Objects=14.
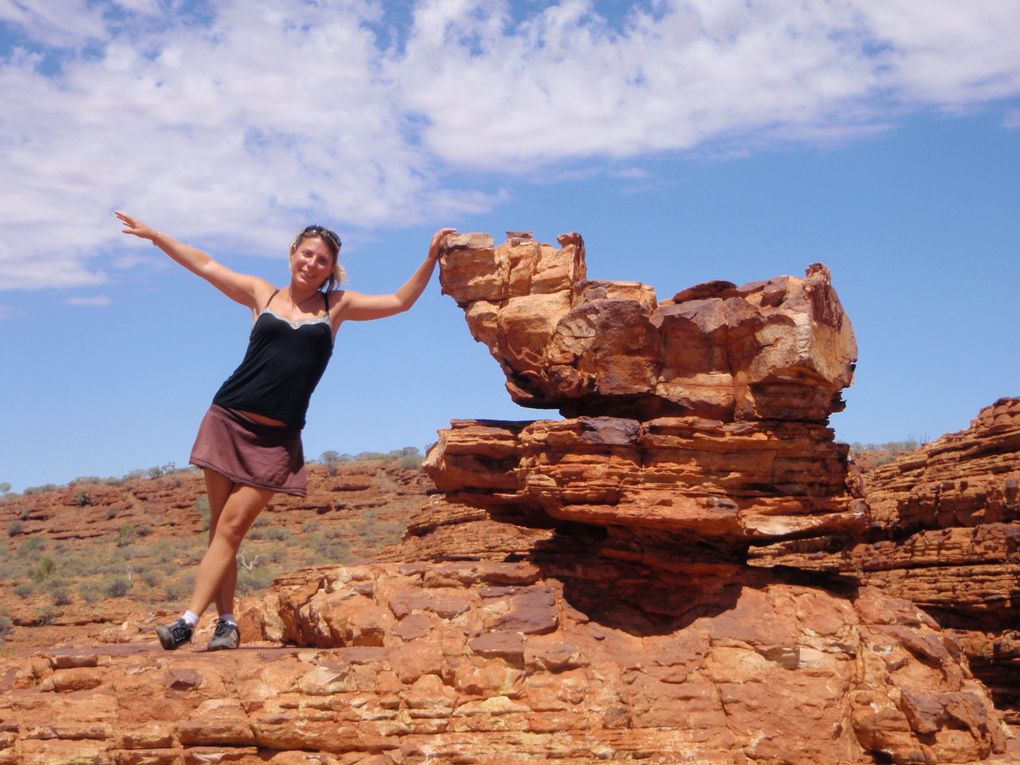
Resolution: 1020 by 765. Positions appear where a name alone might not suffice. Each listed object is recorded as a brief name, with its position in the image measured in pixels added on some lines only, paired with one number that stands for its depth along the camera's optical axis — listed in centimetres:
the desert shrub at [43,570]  2931
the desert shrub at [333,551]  2947
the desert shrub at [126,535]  3538
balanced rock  835
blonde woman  756
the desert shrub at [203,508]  3679
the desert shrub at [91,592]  2602
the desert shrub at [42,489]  4897
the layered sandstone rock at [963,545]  1514
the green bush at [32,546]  3460
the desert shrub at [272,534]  3350
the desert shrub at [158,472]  5056
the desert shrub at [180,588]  2616
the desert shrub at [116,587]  2736
